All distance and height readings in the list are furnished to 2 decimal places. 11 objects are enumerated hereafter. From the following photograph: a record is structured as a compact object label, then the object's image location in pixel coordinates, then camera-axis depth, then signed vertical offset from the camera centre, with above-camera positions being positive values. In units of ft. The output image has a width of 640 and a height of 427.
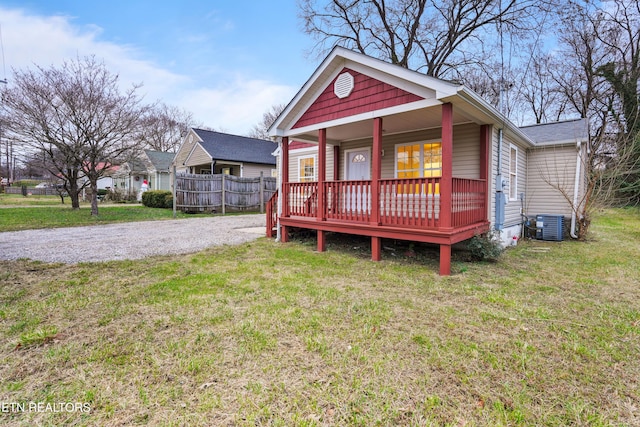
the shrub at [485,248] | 19.18 -3.20
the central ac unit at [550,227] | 28.89 -2.88
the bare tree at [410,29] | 52.39 +30.37
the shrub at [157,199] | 58.39 -0.12
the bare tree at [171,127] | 110.83 +26.31
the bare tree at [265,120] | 117.08 +30.10
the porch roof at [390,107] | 17.33 +5.72
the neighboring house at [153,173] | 86.07 +7.19
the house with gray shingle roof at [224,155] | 63.21 +9.35
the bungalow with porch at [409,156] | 17.85 +3.59
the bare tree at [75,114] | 37.45 +10.65
